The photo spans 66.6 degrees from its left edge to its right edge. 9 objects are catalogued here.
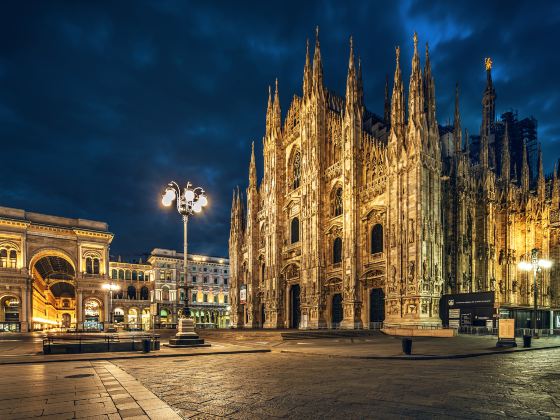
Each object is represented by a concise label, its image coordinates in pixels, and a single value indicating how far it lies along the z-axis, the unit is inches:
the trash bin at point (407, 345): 650.2
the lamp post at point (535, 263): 1032.7
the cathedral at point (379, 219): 1296.8
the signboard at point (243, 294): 2165.2
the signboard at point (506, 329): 815.1
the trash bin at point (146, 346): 746.8
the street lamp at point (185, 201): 850.8
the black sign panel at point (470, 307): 1108.5
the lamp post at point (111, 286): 1699.8
